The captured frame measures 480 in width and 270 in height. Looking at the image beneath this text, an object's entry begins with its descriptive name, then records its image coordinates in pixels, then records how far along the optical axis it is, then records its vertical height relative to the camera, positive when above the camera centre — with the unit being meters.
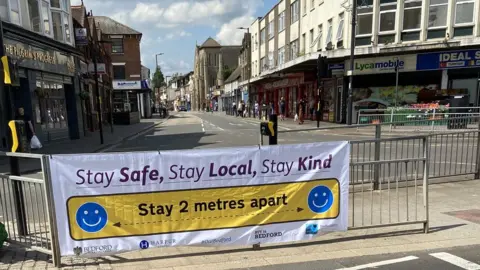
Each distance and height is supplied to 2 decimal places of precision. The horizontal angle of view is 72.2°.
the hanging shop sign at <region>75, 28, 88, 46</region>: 19.38 +3.79
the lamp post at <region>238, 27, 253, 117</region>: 48.04 +4.70
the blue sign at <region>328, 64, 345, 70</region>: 22.66 +1.97
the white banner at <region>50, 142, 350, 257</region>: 3.62 -1.14
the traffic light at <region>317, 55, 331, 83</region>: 16.81 +1.44
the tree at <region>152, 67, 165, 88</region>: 100.80 +7.04
